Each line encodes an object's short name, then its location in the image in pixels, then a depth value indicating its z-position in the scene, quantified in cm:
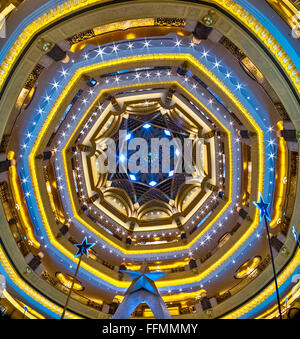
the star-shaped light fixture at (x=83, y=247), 1019
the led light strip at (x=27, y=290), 1238
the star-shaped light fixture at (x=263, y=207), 925
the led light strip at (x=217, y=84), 1320
